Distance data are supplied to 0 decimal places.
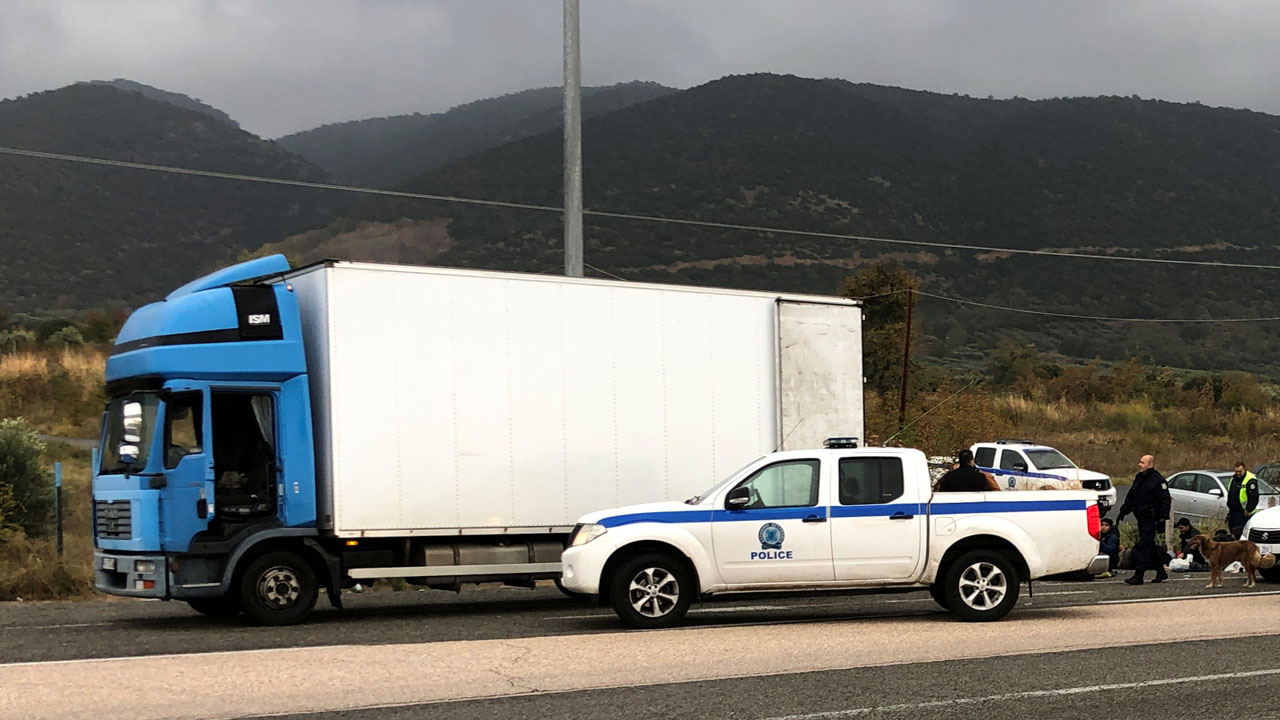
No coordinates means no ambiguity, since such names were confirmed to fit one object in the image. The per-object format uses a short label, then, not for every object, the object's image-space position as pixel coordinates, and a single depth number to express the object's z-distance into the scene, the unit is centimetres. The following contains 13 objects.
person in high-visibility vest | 2328
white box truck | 1447
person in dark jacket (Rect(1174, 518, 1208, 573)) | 2238
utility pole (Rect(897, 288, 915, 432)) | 3750
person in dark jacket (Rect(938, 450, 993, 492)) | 1543
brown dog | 1820
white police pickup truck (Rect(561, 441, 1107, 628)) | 1410
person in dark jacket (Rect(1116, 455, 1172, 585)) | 1944
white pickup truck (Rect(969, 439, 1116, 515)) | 3197
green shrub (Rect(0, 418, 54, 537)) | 2467
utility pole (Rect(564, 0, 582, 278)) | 2091
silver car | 3108
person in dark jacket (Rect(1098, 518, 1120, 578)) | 2169
